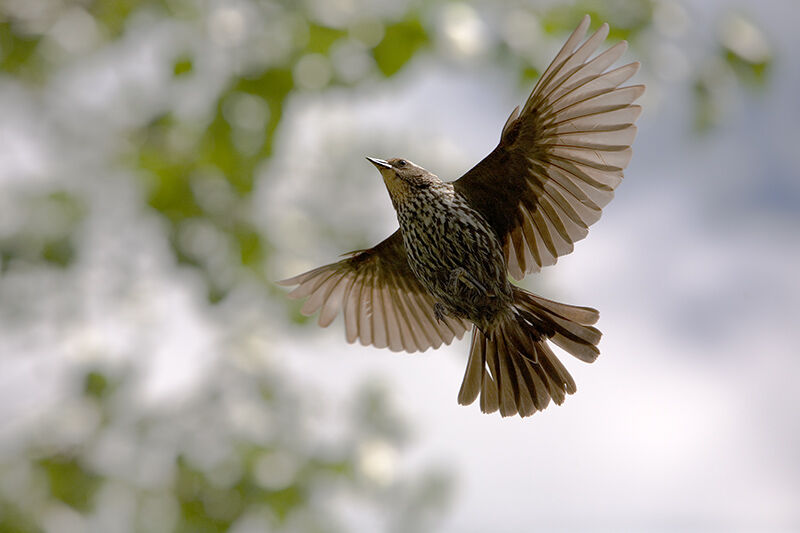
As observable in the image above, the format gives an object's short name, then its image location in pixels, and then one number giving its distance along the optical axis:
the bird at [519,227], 4.02
